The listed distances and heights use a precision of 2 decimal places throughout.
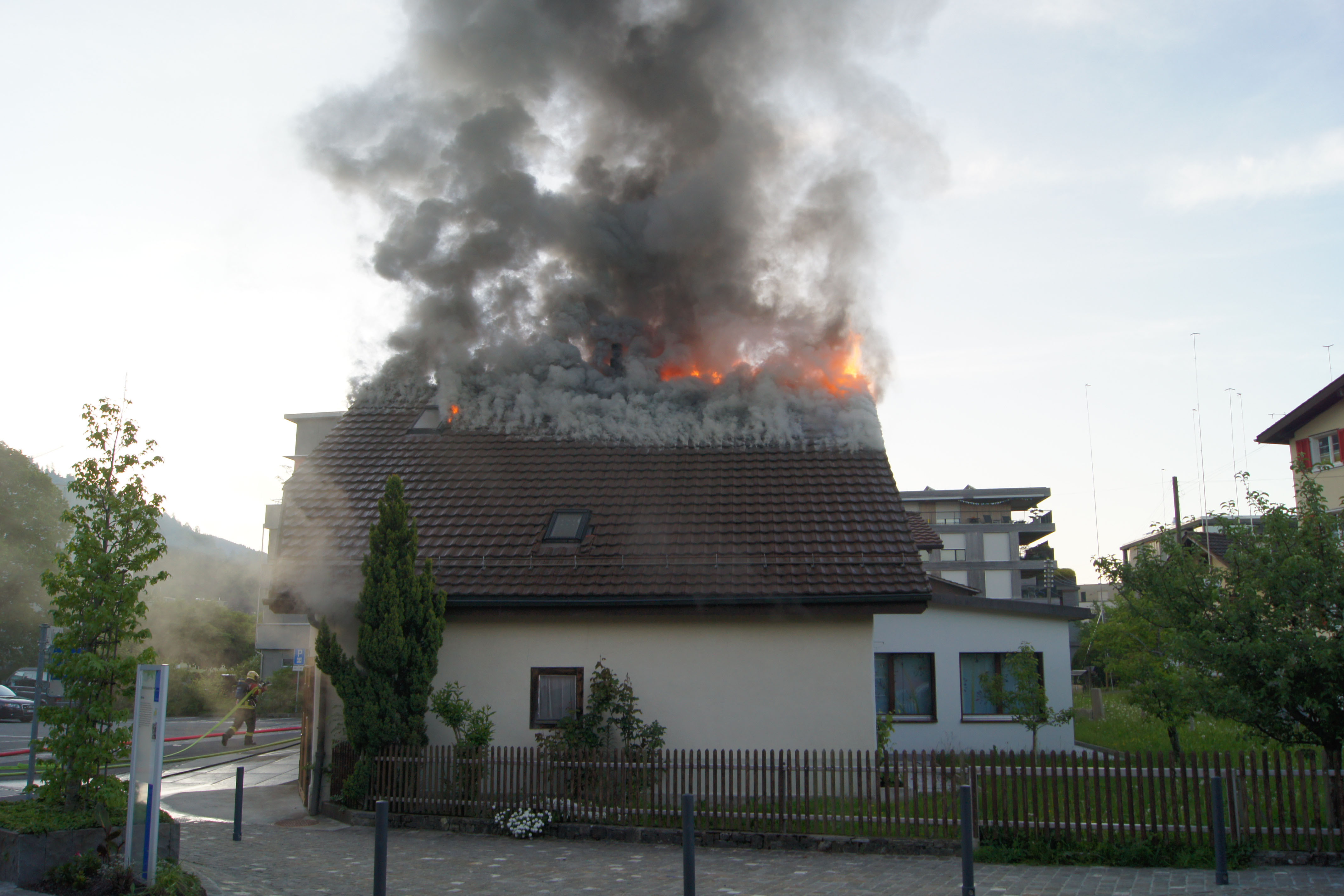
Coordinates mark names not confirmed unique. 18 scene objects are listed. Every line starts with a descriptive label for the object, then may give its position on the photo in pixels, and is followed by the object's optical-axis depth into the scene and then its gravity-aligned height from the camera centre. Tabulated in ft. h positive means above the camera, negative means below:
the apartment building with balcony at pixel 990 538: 171.63 +12.60
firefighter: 64.90 -7.39
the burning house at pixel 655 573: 41.22 +1.39
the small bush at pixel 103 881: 22.85 -6.81
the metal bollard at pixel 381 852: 22.24 -5.97
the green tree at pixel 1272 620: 29.27 -0.47
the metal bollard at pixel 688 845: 22.71 -5.89
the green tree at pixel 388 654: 38.47 -2.08
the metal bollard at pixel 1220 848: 26.84 -6.87
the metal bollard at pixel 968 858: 24.50 -6.54
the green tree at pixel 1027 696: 54.85 -5.40
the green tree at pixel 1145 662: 38.34 -2.93
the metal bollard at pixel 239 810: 34.40 -7.53
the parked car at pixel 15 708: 92.01 -10.31
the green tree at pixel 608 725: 39.24 -5.10
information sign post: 23.02 -4.14
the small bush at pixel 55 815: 24.23 -5.64
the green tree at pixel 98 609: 25.84 -0.19
